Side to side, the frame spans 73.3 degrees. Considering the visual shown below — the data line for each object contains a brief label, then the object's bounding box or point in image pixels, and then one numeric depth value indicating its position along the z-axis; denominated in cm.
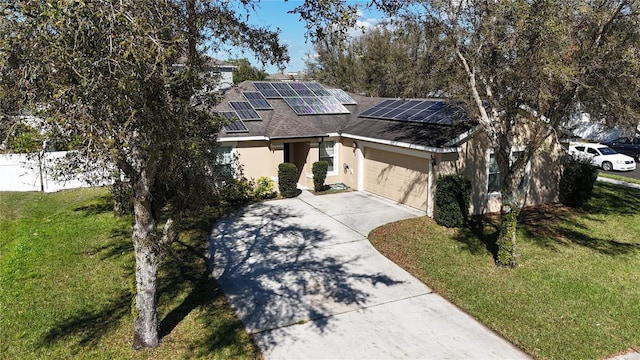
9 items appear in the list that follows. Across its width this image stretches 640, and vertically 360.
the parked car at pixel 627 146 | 2852
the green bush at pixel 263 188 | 1692
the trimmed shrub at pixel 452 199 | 1312
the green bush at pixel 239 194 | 1561
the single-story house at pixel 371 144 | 1442
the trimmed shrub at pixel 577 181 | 1600
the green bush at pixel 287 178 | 1697
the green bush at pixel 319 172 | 1777
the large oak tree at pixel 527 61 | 874
